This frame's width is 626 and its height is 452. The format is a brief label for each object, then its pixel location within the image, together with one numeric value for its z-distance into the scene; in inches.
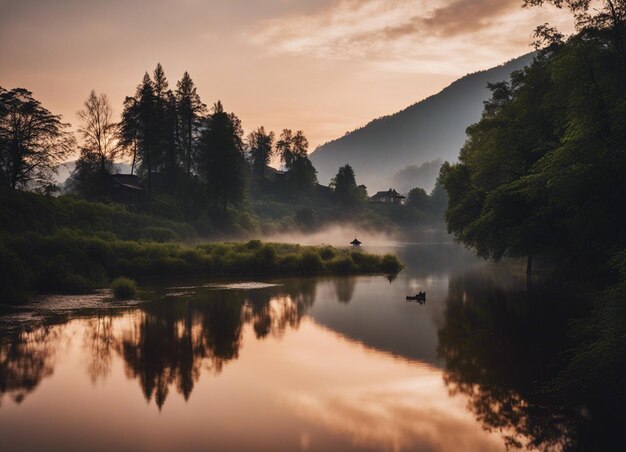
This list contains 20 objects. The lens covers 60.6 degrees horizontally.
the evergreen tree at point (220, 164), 3449.8
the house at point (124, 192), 3043.8
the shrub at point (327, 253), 2276.1
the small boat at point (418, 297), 1448.1
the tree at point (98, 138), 2910.9
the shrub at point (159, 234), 2559.1
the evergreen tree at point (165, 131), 3282.5
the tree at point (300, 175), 5502.0
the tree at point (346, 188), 5684.1
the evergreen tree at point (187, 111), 3604.8
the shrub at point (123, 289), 1375.5
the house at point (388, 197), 6996.1
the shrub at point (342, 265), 2137.1
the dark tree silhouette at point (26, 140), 2330.2
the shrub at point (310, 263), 2107.5
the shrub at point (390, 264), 2214.6
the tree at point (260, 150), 5482.3
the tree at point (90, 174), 2881.4
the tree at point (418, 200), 7219.5
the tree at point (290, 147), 5669.3
